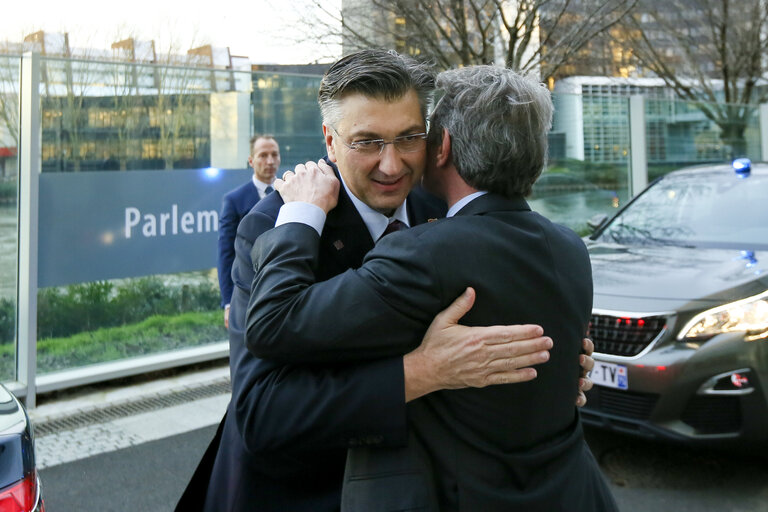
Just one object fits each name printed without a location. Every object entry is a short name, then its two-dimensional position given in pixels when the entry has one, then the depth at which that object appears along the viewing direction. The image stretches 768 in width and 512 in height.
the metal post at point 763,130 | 15.60
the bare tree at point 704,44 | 18.62
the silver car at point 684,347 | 4.03
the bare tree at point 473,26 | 12.69
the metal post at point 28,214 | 5.84
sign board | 6.07
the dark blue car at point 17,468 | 1.87
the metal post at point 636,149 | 11.91
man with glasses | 1.47
